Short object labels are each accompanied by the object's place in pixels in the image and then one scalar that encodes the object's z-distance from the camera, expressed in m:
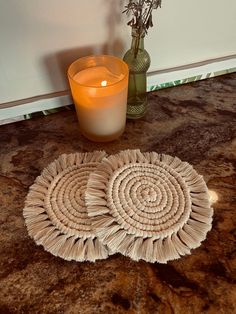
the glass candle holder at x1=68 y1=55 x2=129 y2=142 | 0.53
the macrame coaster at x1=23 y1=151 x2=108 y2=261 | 0.44
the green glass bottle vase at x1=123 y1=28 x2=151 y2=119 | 0.58
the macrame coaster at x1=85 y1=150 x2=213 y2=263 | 0.44
